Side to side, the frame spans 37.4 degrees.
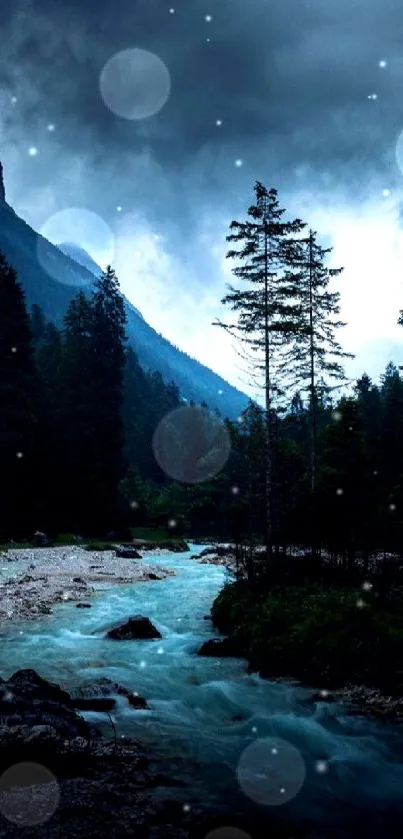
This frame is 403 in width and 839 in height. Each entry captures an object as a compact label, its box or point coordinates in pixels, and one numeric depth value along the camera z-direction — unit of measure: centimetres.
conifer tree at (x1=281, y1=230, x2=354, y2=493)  3359
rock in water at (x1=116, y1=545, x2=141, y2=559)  4212
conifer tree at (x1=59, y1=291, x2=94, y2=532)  5365
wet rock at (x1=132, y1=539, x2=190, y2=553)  5327
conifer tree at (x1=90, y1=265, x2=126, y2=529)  5591
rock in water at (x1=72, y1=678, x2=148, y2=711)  967
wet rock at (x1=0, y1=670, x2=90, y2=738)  778
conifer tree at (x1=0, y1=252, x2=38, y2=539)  4562
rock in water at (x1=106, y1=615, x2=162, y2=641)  1572
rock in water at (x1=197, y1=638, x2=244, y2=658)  1416
